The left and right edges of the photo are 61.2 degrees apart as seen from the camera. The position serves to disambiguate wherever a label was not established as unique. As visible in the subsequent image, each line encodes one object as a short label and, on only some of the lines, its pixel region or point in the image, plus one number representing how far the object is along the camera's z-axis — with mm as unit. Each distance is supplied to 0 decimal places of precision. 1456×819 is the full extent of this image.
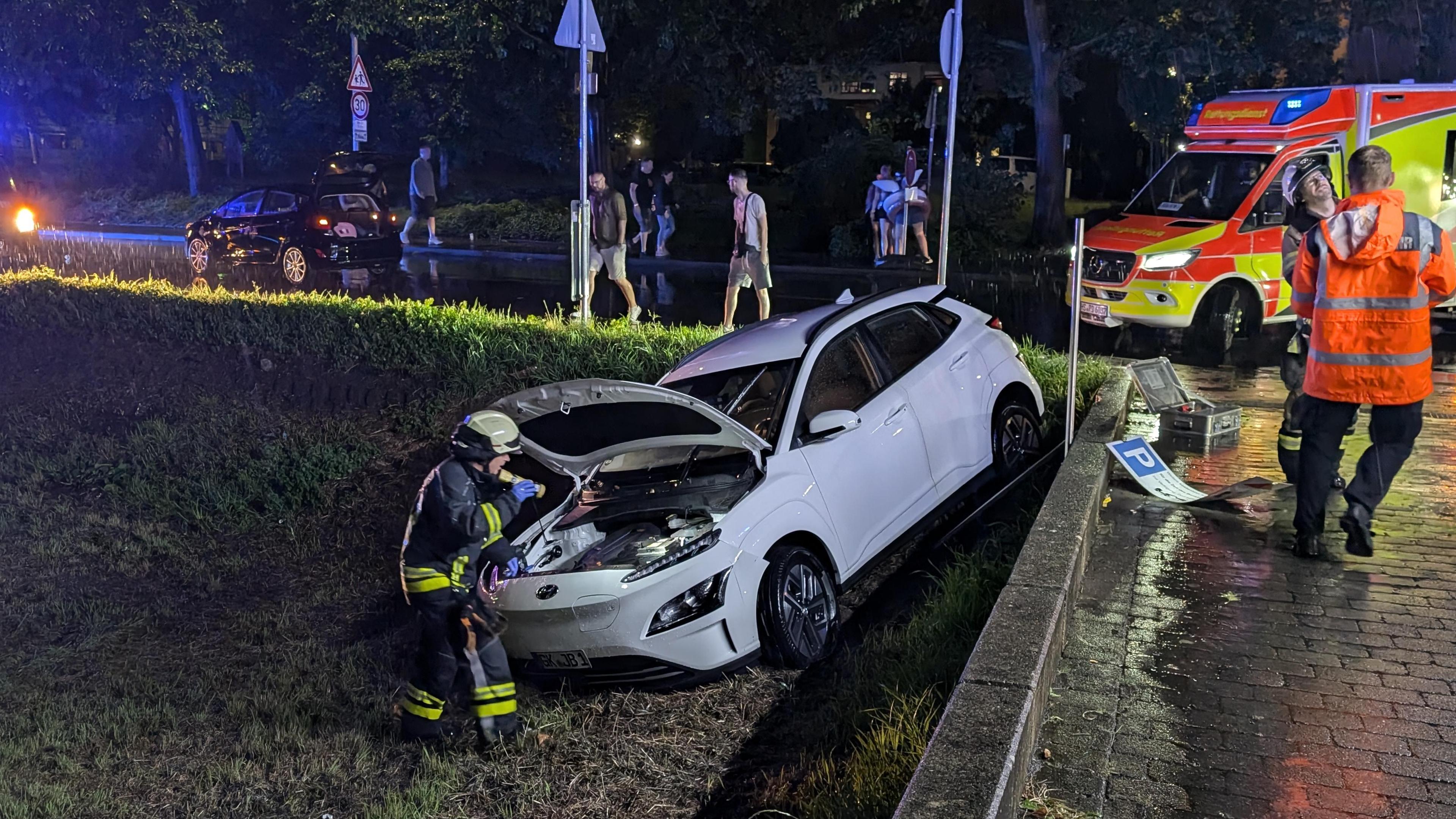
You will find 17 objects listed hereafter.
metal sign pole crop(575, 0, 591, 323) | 11312
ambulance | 12273
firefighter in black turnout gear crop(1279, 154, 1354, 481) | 6859
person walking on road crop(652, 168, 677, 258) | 22484
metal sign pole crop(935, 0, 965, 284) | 10234
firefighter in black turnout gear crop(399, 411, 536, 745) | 5016
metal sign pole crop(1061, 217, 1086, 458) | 7188
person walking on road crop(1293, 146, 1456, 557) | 5727
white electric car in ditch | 5297
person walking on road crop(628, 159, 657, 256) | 22344
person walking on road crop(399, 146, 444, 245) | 22953
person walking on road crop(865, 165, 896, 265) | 20141
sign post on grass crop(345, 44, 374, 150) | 18516
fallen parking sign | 6914
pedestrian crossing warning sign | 18469
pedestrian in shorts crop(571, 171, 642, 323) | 13547
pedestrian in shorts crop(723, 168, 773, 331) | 12406
